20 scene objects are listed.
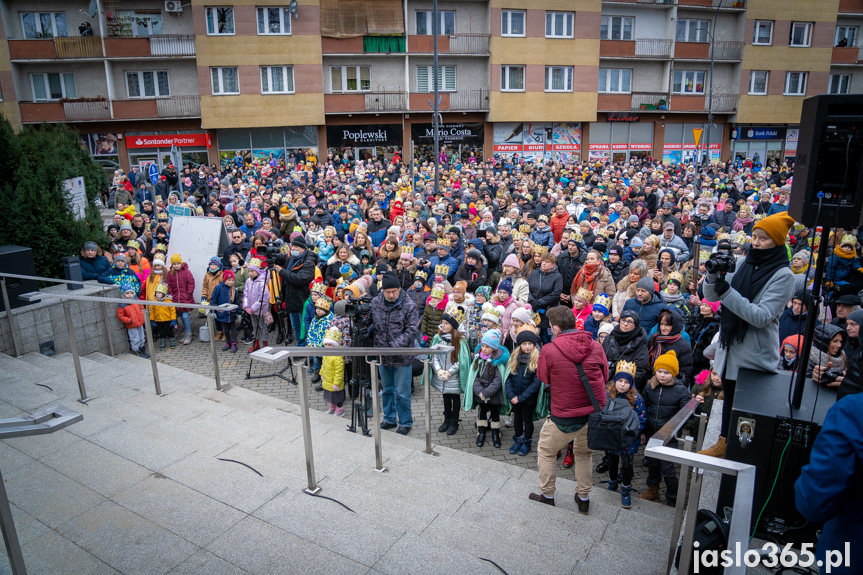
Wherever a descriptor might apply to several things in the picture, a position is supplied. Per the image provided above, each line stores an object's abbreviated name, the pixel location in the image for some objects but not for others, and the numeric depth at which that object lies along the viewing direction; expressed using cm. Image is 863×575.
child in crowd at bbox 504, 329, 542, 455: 650
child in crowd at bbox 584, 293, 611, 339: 723
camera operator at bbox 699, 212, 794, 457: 405
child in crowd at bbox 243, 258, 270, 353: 977
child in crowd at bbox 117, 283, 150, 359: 901
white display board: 1172
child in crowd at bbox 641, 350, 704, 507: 571
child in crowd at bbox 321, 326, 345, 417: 718
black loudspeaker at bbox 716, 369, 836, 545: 341
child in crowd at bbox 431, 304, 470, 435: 702
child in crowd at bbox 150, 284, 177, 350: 1030
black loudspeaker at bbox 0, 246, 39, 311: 775
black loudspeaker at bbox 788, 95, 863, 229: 351
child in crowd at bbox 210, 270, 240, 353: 1017
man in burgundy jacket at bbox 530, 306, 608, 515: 486
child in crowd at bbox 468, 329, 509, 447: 667
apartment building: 2936
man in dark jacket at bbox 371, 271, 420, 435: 689
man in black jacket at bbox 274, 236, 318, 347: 925
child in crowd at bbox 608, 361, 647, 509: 552
